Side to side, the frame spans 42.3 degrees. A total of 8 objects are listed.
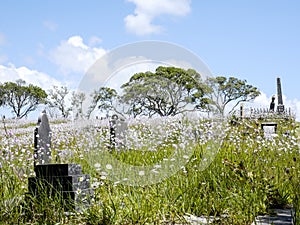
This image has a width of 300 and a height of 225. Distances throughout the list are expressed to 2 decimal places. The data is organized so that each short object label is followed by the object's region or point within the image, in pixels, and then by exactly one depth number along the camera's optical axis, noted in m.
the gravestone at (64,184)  4.91
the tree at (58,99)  40.47
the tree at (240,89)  37.62
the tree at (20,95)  44.72
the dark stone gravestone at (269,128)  10.36
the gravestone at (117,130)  8.49
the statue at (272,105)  27.55
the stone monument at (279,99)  26.58
